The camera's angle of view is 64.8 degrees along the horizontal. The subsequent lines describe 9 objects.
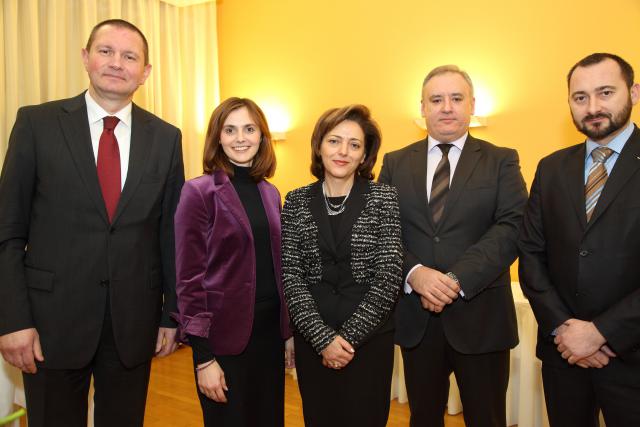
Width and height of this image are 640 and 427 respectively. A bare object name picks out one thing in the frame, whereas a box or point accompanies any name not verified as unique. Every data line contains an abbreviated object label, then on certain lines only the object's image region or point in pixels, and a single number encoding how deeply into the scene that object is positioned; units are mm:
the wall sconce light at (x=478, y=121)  4242
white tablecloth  3088
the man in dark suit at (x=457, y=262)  2045
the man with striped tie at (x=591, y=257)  1752
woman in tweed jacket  1839
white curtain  4164
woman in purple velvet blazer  1889
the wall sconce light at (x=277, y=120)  5672
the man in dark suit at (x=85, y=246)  1861
